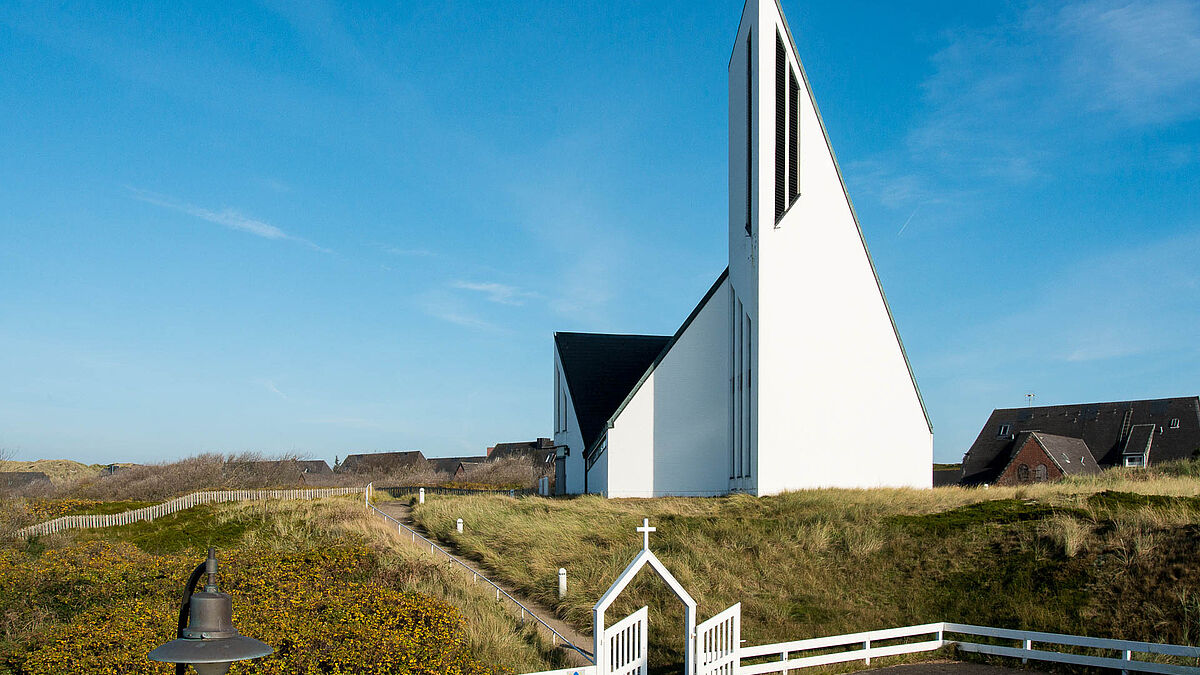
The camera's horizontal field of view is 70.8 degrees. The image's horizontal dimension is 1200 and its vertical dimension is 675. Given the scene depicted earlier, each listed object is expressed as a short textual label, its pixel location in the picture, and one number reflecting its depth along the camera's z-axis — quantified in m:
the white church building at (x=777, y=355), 25.92
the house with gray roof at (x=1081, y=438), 36.81
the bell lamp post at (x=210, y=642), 4.28
